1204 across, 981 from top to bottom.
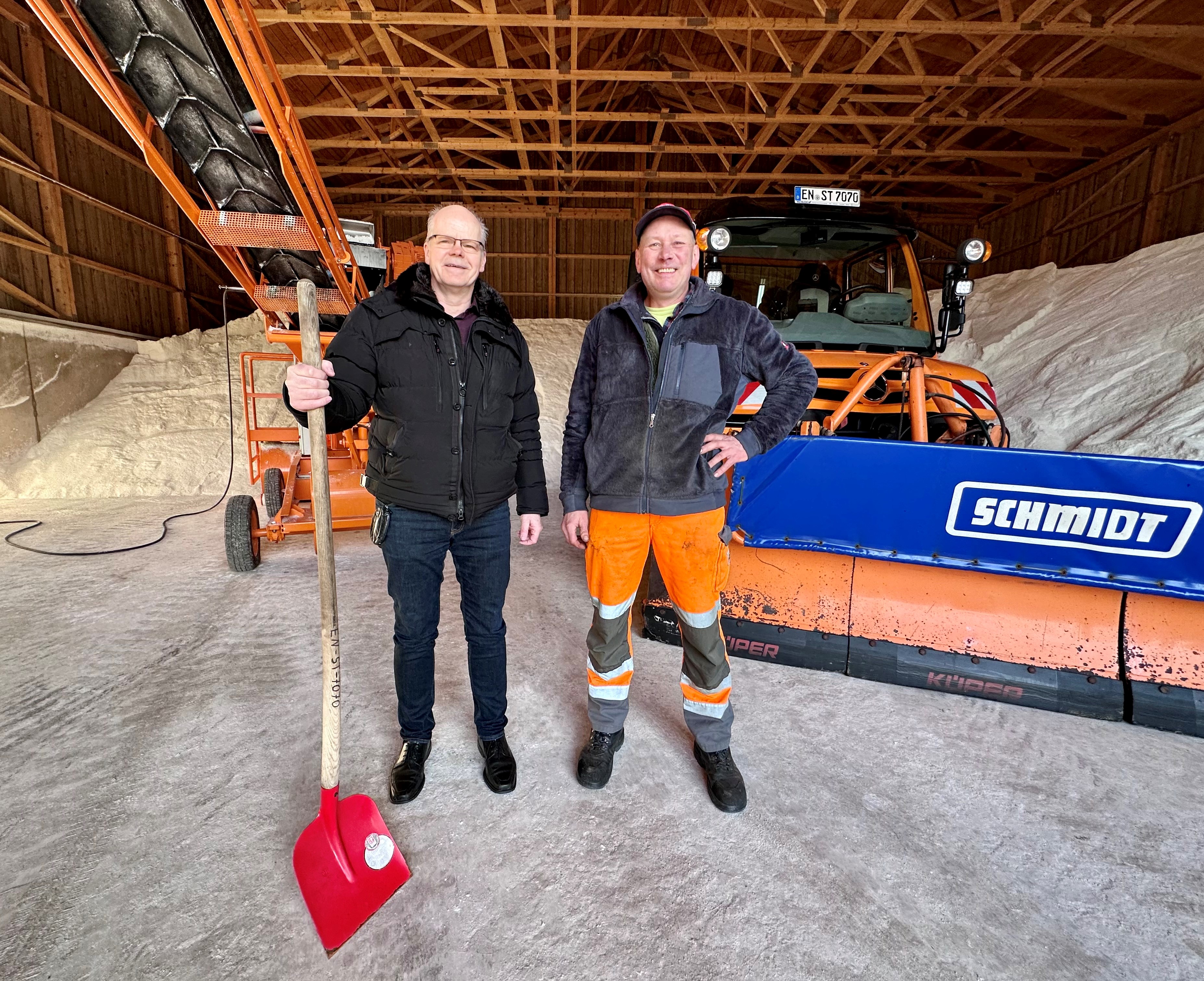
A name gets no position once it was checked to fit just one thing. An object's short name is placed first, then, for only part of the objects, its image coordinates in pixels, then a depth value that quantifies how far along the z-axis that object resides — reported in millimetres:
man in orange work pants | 1846
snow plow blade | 2115
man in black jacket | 1734
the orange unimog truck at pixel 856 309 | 3240
